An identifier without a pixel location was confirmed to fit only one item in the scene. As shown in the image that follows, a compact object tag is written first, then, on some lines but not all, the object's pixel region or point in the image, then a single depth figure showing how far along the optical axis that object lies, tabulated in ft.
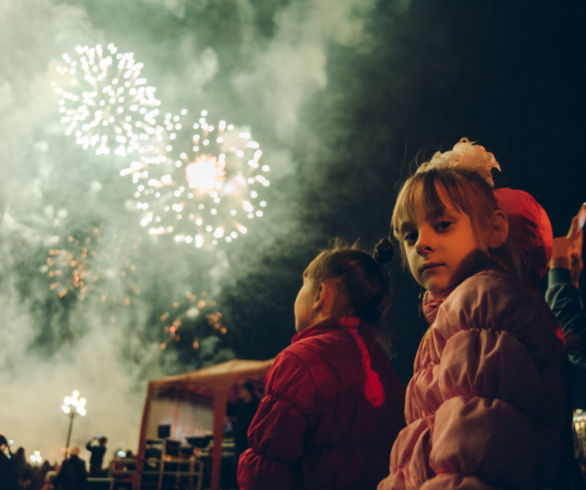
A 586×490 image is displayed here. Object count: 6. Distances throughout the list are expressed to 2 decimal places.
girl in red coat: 4.92
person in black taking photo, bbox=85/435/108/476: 32.78
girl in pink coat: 2.73
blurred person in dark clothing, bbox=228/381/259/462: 14.56
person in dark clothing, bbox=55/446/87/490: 24.86
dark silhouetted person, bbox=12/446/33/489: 27.48
